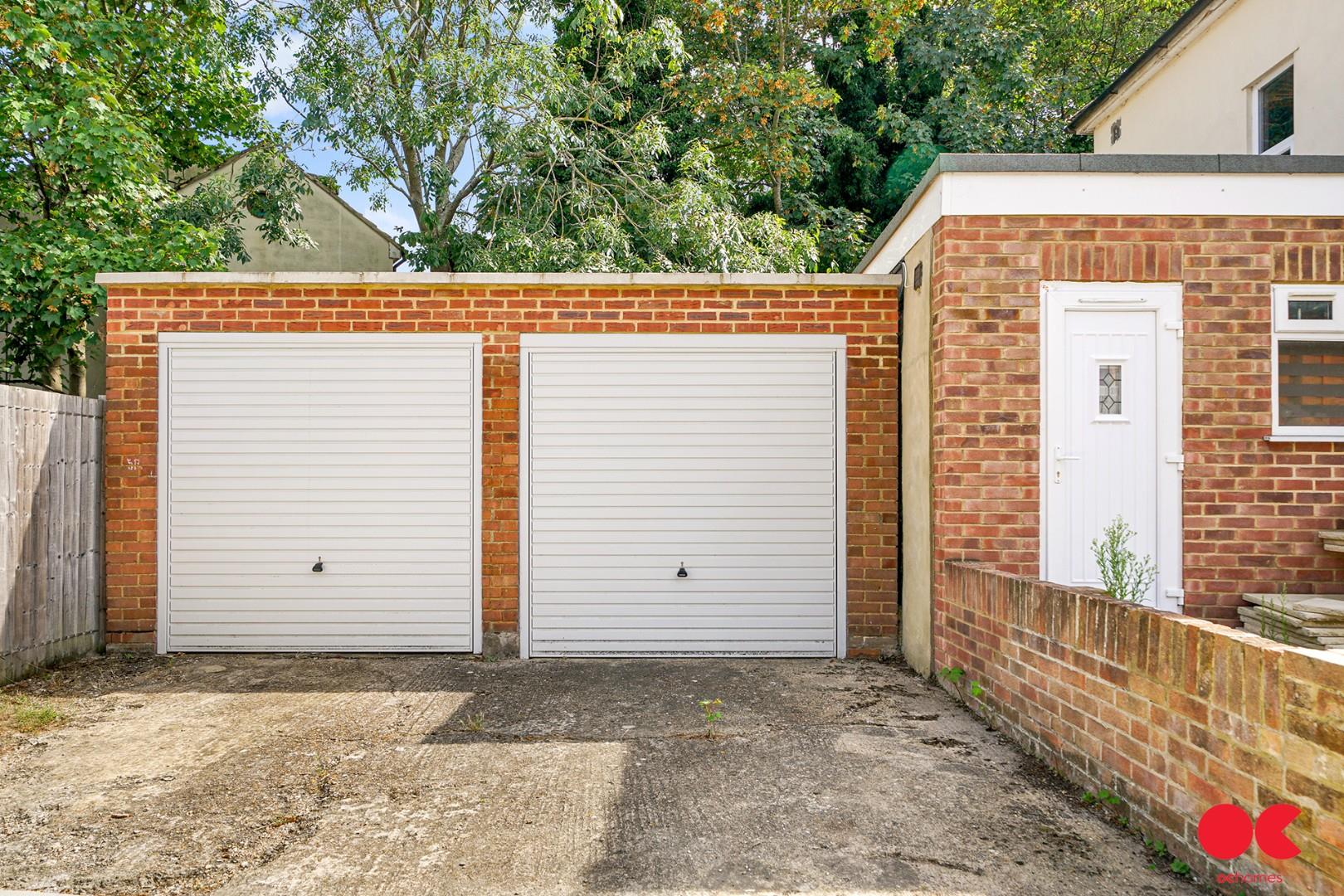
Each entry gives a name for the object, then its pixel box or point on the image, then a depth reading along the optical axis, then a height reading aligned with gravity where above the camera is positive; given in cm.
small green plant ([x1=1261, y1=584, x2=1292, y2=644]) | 498 -94
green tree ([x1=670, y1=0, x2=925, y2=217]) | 1514 +647
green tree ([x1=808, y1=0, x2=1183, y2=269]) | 1606 +693
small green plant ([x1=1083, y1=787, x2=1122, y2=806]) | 361 -142
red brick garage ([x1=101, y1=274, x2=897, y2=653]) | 675 +96
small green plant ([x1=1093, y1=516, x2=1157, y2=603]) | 510 -66
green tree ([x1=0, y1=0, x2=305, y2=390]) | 1134 +392
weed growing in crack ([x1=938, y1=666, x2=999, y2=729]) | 487 -139
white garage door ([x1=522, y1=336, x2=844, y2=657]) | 678 -31
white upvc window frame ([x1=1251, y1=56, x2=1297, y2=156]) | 856 +352
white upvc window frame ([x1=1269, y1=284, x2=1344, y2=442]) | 552 +81
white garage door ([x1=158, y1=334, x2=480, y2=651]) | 679 -30
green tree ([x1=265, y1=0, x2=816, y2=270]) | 1302 +503
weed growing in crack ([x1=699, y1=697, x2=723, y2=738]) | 485 -152
